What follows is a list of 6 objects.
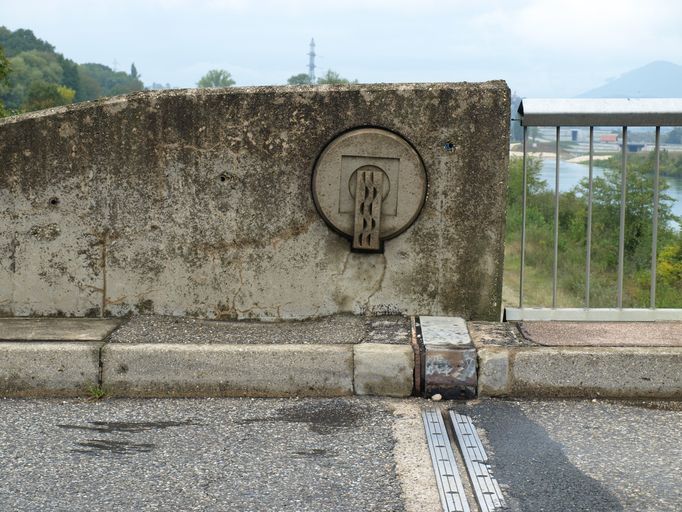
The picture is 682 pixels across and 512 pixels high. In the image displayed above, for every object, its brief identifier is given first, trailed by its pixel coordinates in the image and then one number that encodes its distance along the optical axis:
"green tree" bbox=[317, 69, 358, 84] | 101.38
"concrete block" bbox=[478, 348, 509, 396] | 4.31
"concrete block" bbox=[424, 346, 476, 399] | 4.32
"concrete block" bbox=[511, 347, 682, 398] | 4.27
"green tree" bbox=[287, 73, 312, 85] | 106.80
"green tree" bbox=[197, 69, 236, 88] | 130.88
